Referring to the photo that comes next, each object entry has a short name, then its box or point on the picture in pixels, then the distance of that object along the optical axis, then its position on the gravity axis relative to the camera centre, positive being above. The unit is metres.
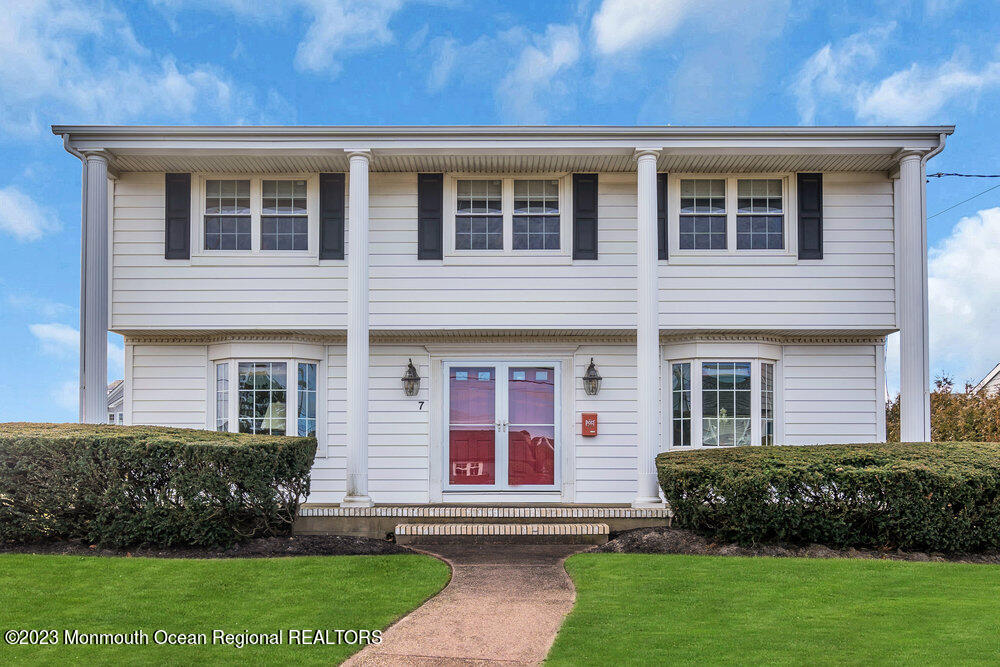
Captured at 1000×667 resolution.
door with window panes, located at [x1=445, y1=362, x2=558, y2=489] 11.20 -0.68
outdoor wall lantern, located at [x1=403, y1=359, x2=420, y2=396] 11.23 -0.04
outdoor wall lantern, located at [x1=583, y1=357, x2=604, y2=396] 11.20 -0.02
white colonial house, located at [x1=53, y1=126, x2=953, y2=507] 10.91 +1.05
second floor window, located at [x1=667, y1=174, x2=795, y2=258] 11.15 +2.46
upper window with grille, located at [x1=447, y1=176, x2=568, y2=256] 11.09 +2.41
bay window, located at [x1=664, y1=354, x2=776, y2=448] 10.96 -0.32
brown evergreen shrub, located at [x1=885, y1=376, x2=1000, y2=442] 16.27 -0.75
